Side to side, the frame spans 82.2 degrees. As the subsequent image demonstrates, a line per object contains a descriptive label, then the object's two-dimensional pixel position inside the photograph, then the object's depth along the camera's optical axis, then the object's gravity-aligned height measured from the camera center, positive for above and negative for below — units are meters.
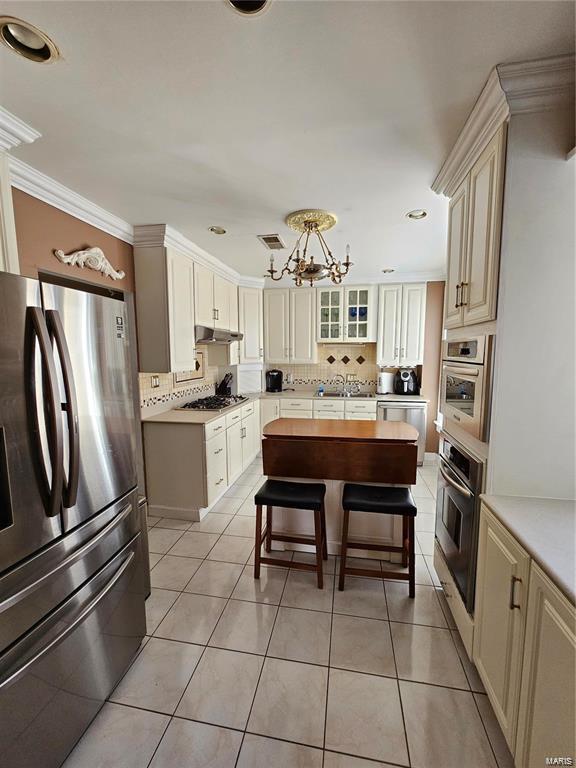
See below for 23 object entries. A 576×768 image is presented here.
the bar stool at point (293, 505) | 2.14 -0.96
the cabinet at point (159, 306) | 2.90 +0.45
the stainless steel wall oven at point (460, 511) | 1.56 -0.81
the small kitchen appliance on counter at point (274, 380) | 5.20 -0.37
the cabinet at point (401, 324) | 4.59 +0.46
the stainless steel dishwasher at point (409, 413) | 4.47 -0.77
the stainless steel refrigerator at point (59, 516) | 1.08 -0.61
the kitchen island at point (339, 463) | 2.28 -0.75
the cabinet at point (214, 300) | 3.51 +0.67
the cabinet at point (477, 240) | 1.38 +0.57
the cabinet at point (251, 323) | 4.75 +0.49
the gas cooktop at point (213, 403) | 3.66 -0.55
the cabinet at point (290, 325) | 4.97 +0.48
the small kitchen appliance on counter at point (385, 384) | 4.90 -0.40
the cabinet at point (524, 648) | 0.93 -0.98
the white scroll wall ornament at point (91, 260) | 2.21 +0.68
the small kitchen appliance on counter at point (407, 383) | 4.76 -0.37
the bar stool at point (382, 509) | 2.04 -0.95
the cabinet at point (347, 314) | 4.79 +0.63
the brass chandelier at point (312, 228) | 2.46 +1.01
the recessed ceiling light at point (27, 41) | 1.07 +1.07
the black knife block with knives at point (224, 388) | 4.73 -0.45
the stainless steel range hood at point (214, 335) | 3.54 +0.25
